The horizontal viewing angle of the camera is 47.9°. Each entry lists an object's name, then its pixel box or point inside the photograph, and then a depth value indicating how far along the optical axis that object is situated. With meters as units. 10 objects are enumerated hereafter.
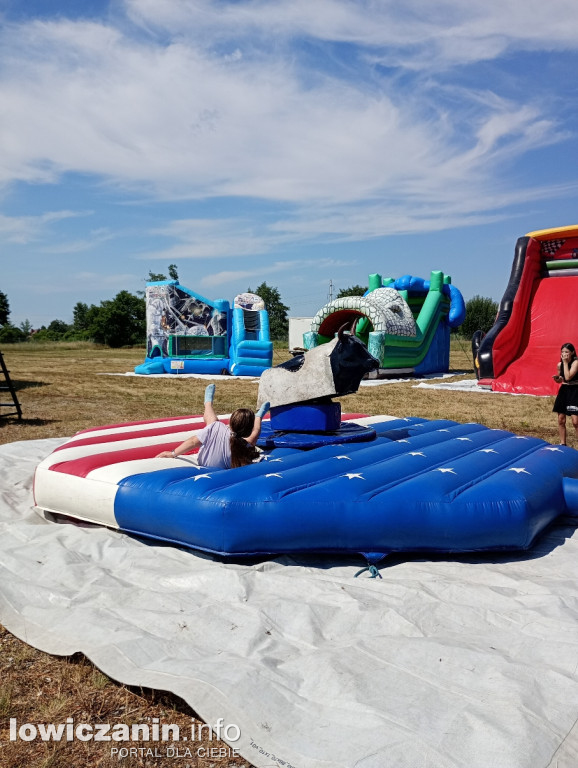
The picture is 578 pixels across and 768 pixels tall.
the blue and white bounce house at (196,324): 17.86
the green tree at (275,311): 50.25
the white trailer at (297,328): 30.08
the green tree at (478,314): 45.03
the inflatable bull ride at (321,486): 3.04
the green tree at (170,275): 51.35
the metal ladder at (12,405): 7.62
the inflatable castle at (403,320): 14.72
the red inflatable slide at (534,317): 10.96
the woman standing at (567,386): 5.74
